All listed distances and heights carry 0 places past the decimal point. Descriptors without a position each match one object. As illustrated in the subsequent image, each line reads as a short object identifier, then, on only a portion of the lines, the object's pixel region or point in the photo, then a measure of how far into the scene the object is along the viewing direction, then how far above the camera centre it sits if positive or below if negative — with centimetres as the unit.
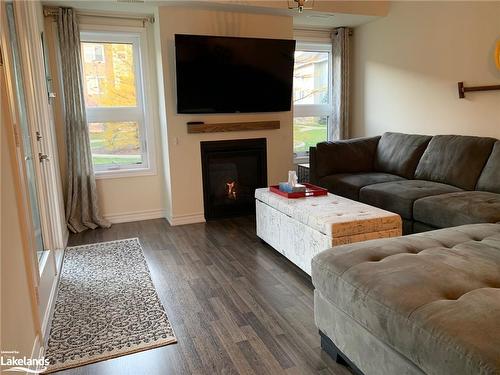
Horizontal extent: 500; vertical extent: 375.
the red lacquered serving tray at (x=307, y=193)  328 -65
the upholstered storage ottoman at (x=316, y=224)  260 -77
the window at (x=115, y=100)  446 +26
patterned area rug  217 -123
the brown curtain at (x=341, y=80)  532 +47
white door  261 -6
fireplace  465 -69
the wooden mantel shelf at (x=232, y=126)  444 -9
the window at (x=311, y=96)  545 +27
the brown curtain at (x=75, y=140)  411 -18
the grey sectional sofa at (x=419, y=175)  307 -65
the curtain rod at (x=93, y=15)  405 +117
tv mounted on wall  420 +50
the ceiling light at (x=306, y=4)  421 +121
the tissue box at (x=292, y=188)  334 -62
